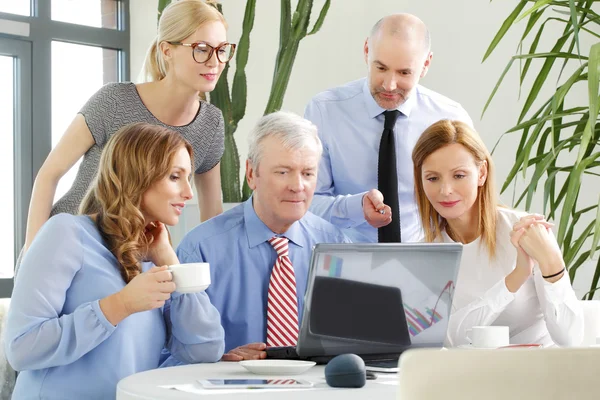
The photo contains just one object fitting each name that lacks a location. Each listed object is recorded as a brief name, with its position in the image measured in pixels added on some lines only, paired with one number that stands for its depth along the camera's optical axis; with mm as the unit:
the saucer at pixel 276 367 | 2947
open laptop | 2987
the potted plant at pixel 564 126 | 3658
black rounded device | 2831
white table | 2749
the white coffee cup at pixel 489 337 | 3118
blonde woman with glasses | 3801
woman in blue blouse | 3065
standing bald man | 3948
